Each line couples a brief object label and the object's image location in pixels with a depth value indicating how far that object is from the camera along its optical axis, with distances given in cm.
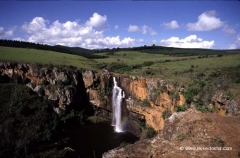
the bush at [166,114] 3306
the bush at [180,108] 2903
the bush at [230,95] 2232
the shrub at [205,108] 2360
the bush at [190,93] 2903
